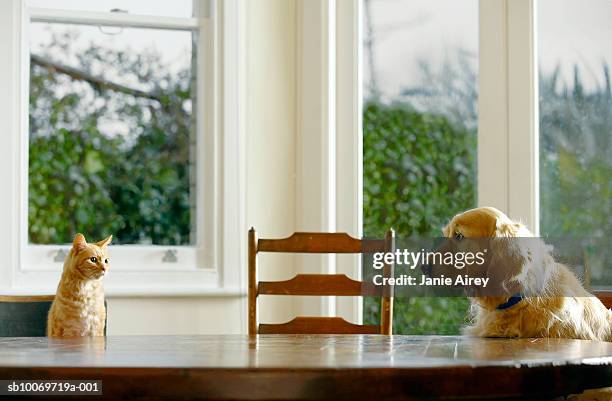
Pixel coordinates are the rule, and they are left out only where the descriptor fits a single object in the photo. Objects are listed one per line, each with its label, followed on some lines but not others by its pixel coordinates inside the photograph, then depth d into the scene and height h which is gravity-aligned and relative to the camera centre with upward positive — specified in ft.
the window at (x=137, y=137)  16.94 +1.18
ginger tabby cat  13.00 -0.52
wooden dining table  9.48 -0.59
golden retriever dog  13.40 -0.56
